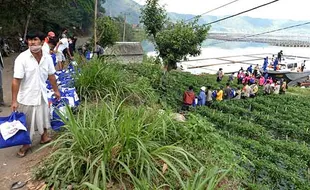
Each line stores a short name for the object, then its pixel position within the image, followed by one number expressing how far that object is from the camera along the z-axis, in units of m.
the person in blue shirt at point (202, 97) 10.94
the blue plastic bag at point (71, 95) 3.66
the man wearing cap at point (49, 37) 4.82
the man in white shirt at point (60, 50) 6.08
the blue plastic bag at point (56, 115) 3.33
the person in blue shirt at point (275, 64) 22.11
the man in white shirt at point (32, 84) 2.87
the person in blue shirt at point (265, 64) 21.61
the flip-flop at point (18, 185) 2.46
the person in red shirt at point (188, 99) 10.16
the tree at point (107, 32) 15.58
